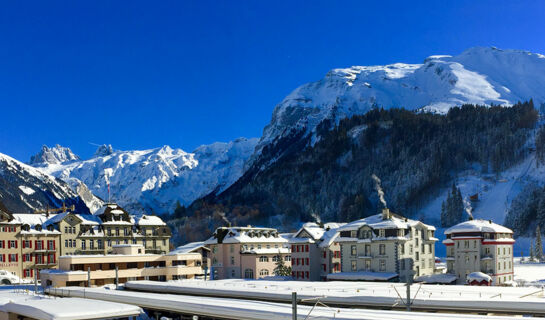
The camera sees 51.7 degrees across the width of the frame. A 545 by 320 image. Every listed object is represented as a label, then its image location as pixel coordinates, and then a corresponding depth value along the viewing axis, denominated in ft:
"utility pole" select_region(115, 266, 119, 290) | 276.16
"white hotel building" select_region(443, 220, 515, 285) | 295.89
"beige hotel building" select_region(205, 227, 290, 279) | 360.07
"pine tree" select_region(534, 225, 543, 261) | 436.76
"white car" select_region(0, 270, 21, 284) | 321.32
